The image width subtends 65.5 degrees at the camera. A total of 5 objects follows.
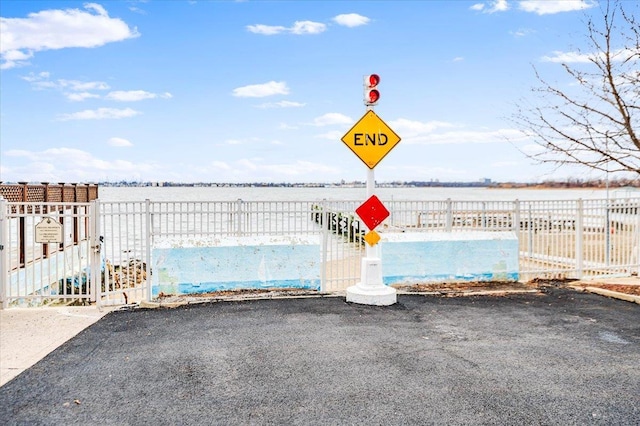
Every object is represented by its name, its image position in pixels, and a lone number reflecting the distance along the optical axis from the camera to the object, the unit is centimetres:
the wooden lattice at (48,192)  1491
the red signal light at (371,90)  888
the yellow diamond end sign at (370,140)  895
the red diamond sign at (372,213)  888
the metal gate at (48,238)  873
